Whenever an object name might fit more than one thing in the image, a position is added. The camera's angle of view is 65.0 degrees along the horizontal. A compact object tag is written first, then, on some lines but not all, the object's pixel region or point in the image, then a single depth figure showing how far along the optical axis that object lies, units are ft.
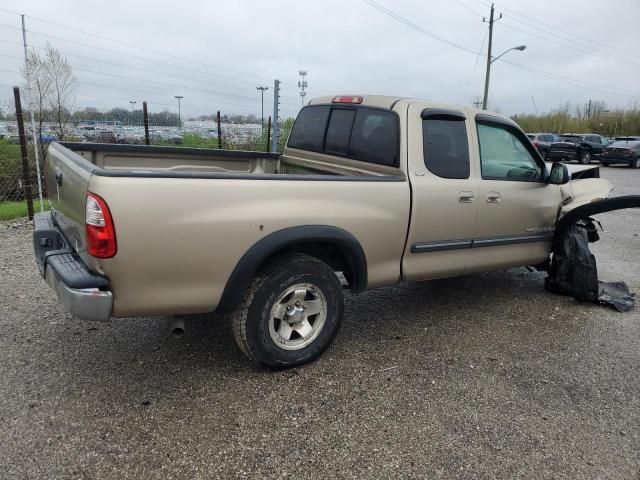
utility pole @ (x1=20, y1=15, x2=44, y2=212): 22.57
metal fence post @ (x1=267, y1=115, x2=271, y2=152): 38.89
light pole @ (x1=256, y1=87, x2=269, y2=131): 41.57
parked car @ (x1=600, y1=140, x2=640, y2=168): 81.25
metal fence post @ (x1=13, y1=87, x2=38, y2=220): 22.18
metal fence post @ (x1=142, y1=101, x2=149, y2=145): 29.17
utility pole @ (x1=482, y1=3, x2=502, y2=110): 106.52
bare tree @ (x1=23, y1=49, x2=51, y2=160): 28.43
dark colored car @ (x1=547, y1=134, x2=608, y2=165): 87.97
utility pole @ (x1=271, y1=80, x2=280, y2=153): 35.09
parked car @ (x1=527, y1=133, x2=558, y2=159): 90.07
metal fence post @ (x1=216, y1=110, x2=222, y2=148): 34.71
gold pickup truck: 8.80
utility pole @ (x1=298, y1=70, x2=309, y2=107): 44.89
